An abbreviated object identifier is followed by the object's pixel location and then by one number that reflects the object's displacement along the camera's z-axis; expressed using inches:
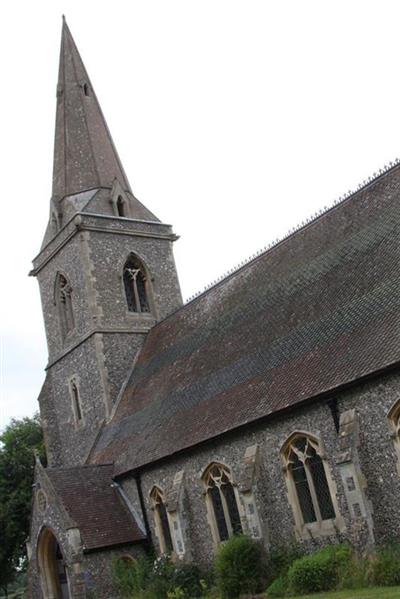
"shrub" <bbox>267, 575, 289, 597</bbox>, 591.4
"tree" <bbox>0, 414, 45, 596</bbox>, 1311.5
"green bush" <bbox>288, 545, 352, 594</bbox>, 562.3
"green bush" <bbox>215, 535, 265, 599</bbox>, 649.0
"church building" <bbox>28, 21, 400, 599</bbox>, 611.5
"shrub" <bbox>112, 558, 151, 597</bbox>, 782.5
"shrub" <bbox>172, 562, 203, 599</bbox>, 736.3
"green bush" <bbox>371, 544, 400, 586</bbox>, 511.5
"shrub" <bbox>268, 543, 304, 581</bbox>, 639.8
